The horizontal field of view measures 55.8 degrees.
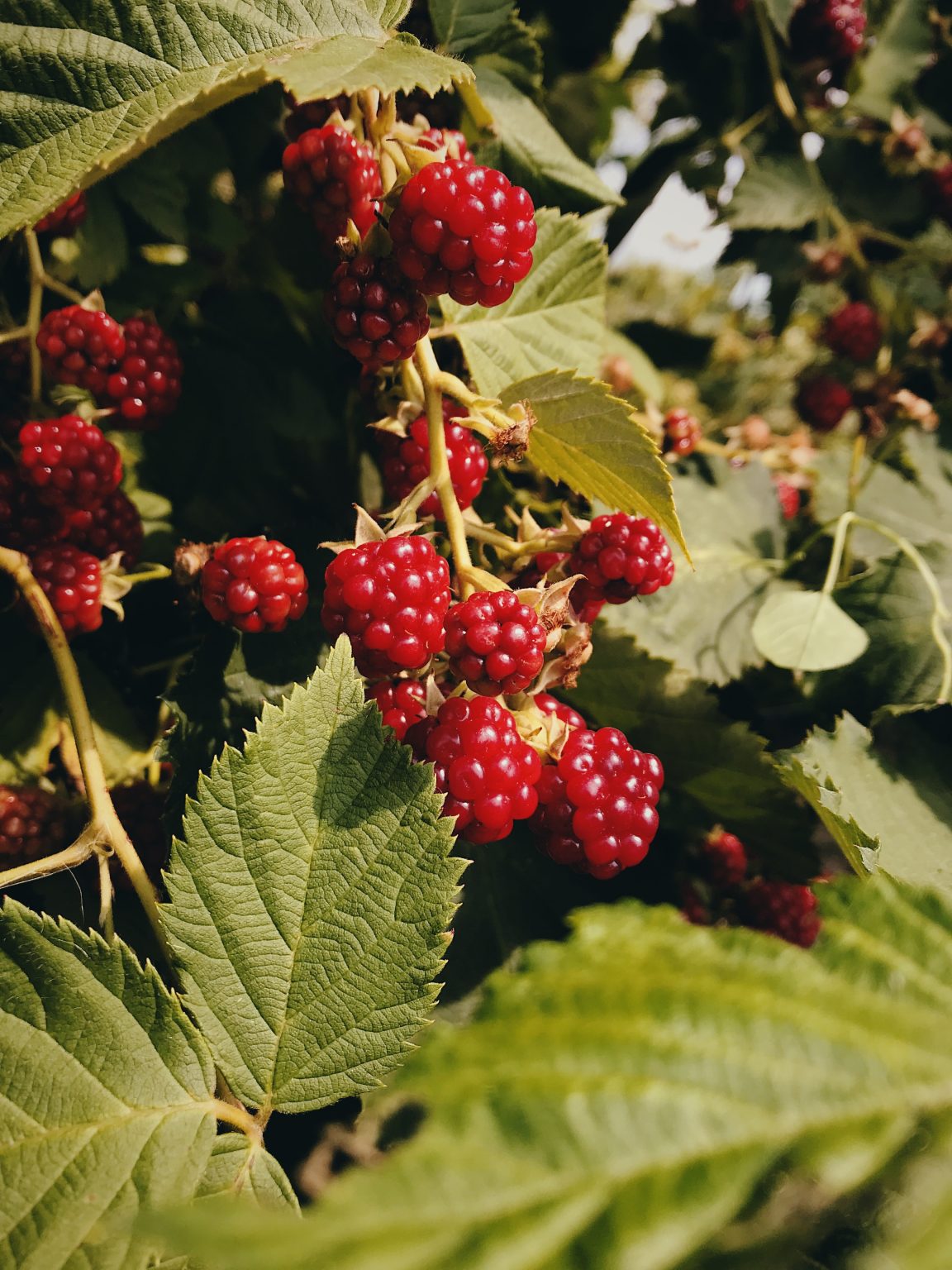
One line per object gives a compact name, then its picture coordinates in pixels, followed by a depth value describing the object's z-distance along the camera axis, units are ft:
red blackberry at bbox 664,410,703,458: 0.78
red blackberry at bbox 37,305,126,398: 0.54
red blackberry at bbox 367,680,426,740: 0.46
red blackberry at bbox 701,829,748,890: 0.79
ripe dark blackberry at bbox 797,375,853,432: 1.06
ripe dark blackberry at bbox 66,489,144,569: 0.55
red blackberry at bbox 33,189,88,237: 0.57
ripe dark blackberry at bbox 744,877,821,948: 0.80
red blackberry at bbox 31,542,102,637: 0.53
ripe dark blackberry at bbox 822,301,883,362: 1.01
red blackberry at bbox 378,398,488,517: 0.50
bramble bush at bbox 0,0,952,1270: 0.23
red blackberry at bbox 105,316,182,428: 0.56
